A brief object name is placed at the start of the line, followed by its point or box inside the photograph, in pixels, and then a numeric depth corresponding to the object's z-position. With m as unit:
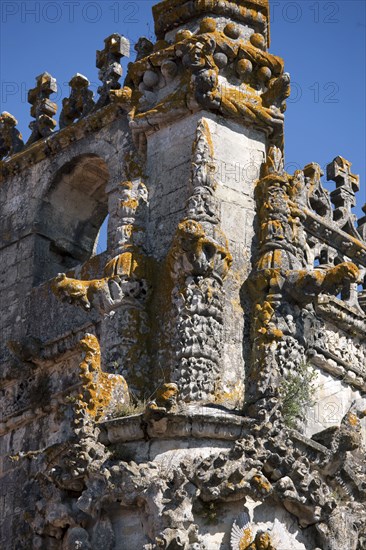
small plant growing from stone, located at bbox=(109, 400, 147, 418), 18.33
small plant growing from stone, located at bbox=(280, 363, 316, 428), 18.47
